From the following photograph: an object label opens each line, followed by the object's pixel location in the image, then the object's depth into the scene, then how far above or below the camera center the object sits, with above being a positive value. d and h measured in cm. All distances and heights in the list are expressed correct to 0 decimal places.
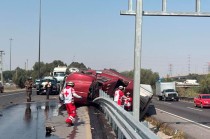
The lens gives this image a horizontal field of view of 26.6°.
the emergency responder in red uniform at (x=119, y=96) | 1934 -115
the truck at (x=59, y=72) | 5883 -42
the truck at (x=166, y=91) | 6359 -307
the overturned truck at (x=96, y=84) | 2580 -85
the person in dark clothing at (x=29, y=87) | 3109 -128
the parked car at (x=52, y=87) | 4909 -201
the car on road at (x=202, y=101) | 4341 -297
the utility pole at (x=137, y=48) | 1491 +75
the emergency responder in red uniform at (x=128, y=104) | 2032 -156
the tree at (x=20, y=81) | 10654 -301
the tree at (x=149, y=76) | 14042 -193
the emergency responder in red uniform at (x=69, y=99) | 1473 -99
